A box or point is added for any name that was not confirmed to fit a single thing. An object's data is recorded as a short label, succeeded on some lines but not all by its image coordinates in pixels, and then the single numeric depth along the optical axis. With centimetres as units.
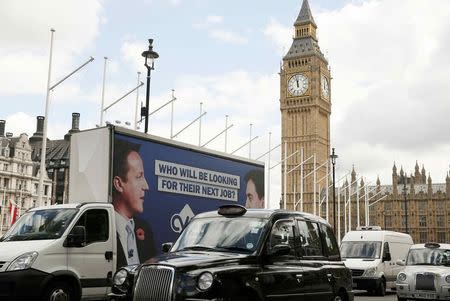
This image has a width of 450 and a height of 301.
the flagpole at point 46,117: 3058
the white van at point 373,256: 2067
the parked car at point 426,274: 1501
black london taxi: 681
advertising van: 1043
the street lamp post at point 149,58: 2058
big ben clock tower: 13375
